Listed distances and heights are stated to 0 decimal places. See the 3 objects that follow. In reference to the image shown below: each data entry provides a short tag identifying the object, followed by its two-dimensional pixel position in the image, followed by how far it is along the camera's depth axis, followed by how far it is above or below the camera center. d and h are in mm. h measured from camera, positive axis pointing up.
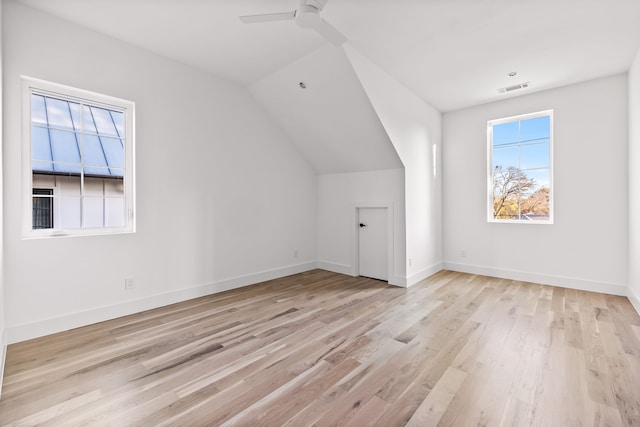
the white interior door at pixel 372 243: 4641 -515
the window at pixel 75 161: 2697 +506
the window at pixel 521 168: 4438 +674
